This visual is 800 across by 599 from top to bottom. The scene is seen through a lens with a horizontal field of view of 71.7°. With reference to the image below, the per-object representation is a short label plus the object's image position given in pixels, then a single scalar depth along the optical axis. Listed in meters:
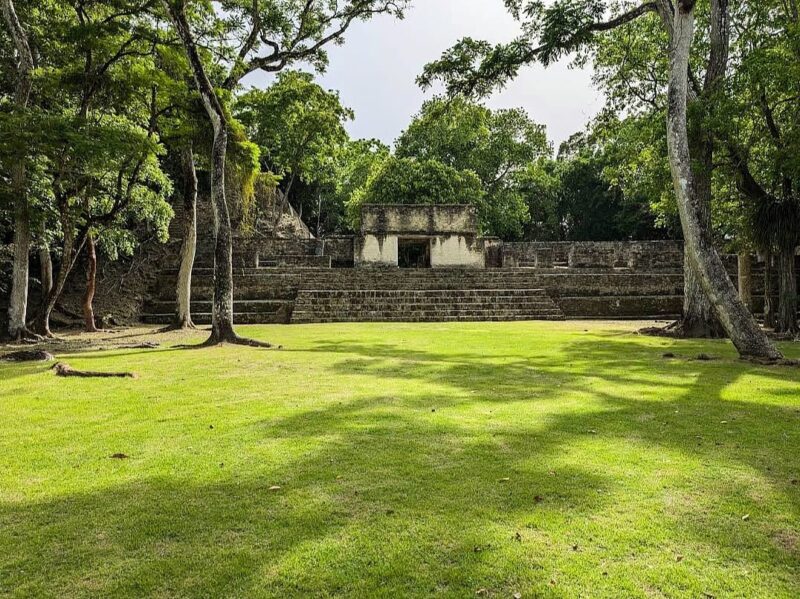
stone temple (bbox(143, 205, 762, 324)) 14.18
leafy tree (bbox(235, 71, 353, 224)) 17.50
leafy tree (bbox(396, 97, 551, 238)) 28.48
